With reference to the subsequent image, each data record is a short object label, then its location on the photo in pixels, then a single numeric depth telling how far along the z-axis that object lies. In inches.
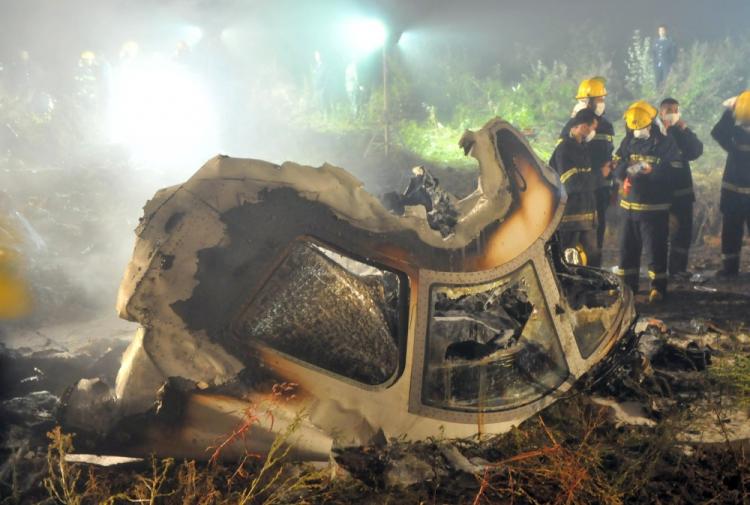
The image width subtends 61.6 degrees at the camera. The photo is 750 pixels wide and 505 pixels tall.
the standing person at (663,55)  658.2
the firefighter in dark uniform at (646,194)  289.9
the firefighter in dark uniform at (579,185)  285.6
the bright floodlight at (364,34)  698.2
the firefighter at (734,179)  311.7
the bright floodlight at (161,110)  773.3
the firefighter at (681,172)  311.6
